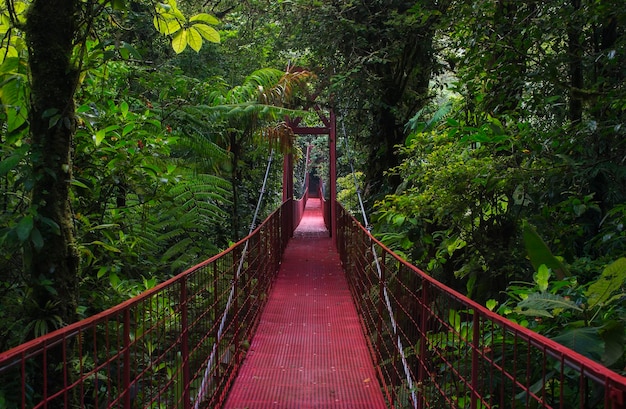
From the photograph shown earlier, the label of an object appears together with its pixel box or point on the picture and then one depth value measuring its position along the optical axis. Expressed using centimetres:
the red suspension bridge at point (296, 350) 178
